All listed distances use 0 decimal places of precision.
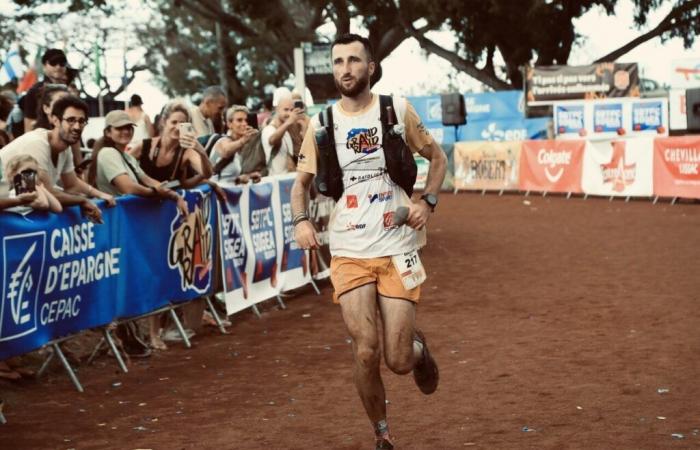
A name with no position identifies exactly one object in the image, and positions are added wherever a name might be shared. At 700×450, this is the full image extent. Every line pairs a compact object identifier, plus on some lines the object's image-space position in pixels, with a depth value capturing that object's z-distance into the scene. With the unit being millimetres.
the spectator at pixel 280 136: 12352
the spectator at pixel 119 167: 9438
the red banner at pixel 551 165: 26672
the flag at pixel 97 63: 54000
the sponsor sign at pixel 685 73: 40312
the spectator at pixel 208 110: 12414
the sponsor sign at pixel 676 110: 32281
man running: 5996
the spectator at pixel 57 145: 8305
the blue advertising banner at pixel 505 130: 38406
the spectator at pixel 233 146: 11789
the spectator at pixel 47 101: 8477
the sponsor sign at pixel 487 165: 28828
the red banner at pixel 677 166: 22922
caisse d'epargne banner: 7773
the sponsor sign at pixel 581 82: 38219
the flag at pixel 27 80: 25719
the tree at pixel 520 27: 40031
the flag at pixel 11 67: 24172
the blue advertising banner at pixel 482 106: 40469
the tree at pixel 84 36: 51469
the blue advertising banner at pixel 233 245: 11148
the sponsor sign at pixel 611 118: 31906
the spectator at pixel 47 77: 10711
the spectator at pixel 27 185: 7718
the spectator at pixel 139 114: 14371
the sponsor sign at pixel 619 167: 24297
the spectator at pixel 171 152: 10164
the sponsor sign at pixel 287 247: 12688
